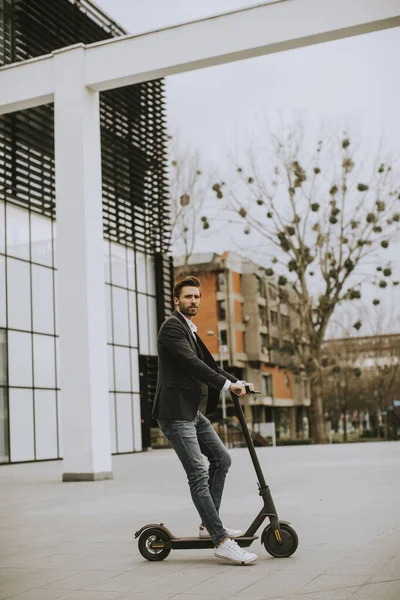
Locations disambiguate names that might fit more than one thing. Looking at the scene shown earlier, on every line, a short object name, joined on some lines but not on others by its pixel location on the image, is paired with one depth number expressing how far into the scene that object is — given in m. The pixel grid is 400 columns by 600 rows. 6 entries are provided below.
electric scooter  5.57
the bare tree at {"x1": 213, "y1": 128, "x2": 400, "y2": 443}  30.30
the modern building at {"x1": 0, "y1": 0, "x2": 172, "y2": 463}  23.44
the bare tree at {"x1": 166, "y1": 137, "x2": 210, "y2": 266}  35.88
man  5.52
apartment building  69.00
